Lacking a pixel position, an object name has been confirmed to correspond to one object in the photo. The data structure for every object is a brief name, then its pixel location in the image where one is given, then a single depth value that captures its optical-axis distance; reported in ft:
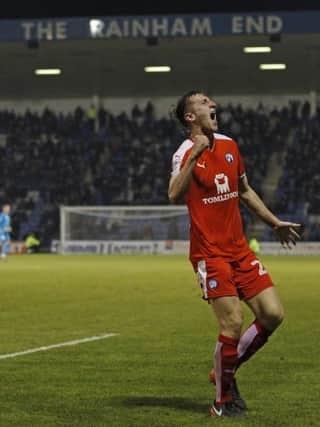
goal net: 141.18
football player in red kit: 26.35
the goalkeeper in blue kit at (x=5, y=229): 133.85
